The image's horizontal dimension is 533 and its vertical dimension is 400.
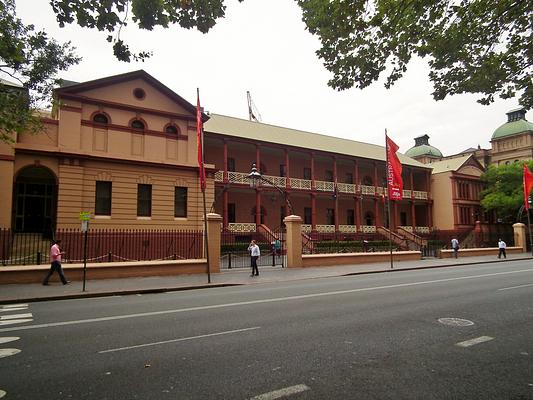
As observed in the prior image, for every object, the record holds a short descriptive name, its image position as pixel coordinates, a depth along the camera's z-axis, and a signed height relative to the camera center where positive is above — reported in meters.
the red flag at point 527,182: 30.39 +4.08
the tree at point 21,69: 10.15 +5.60
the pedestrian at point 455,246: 29.52 -0.90
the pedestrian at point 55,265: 13.71 -0.91
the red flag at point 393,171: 21.05 +3.57
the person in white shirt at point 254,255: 17.36 -0.82
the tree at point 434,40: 6.43 +3.58
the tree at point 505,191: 42.94 +4.97
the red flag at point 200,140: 15.64 +3.99
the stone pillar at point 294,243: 20.88 -0.36
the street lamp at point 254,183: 31.64 +4.61
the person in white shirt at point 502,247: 29.17 -1.01
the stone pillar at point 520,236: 37.12 -0.24
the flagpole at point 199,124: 15.64 +4.68
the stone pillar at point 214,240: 18.26 -0.12
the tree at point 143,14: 5.24 +3.17
